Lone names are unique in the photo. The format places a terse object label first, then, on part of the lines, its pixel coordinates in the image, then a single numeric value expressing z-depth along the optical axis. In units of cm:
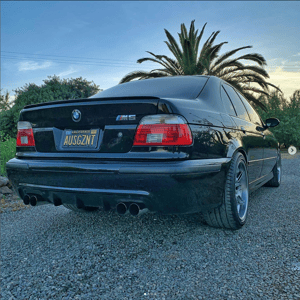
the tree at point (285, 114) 1560
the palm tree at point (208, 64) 1361
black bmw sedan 219
